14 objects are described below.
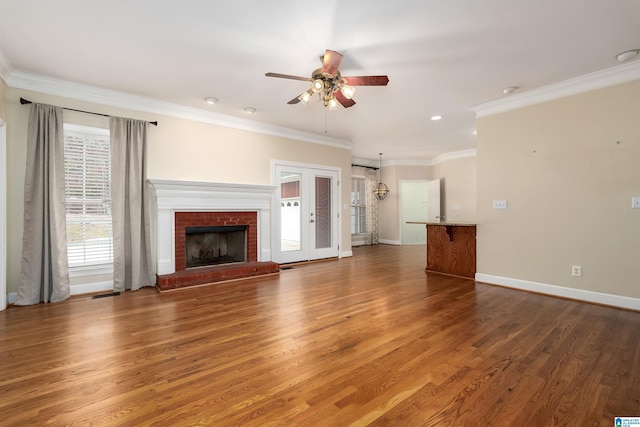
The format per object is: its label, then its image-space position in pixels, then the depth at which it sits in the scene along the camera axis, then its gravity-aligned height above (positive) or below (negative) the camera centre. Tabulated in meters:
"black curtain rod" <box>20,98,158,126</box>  3.43 +1.39
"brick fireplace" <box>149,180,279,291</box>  4.28 -0.13
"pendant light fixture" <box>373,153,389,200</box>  9.34 +0.73
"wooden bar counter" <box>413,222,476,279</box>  4.67 -0.62
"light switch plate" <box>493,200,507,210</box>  4.23 +0.12
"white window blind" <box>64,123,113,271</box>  3.81 +0.27
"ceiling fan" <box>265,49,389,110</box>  2.65 +1.30
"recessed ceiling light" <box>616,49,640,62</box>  2.92 +1.62
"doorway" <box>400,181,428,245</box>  9.43 +0.11
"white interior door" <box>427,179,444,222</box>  8.65 +0.38
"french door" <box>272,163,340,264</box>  5.78 +0.00
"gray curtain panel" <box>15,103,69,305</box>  3.43 +0.03
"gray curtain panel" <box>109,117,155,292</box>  3.95 +0.14
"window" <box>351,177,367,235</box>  9.18 +0.17
